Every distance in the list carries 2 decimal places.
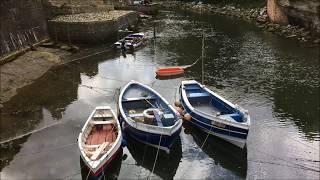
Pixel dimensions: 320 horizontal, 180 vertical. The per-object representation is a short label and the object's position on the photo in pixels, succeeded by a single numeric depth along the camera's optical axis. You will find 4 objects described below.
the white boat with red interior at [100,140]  11.43
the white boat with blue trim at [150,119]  12.91
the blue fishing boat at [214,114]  13.35
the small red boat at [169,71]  21.64
